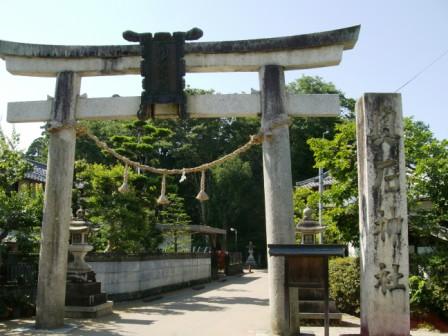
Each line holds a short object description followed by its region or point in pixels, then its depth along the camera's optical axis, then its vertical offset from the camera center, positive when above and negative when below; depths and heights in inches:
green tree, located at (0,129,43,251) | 498.3 +41.8
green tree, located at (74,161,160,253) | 687.7 +51.9
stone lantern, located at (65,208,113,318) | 495.5 -46.4
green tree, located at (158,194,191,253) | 984.9 +26.6
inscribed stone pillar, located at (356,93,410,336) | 308.5 +14.7
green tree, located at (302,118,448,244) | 500.7 +71.3
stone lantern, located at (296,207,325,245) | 442.3 +12.6
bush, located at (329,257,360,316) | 534.0 -51.5
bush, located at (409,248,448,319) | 455.8 -45.5
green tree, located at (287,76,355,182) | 1784.0 +397.7
